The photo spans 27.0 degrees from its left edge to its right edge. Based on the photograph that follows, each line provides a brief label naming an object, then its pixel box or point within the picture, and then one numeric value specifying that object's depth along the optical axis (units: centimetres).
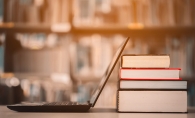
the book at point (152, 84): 129
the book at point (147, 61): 131
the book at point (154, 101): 128
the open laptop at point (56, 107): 128
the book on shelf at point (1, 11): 273
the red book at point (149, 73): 131
